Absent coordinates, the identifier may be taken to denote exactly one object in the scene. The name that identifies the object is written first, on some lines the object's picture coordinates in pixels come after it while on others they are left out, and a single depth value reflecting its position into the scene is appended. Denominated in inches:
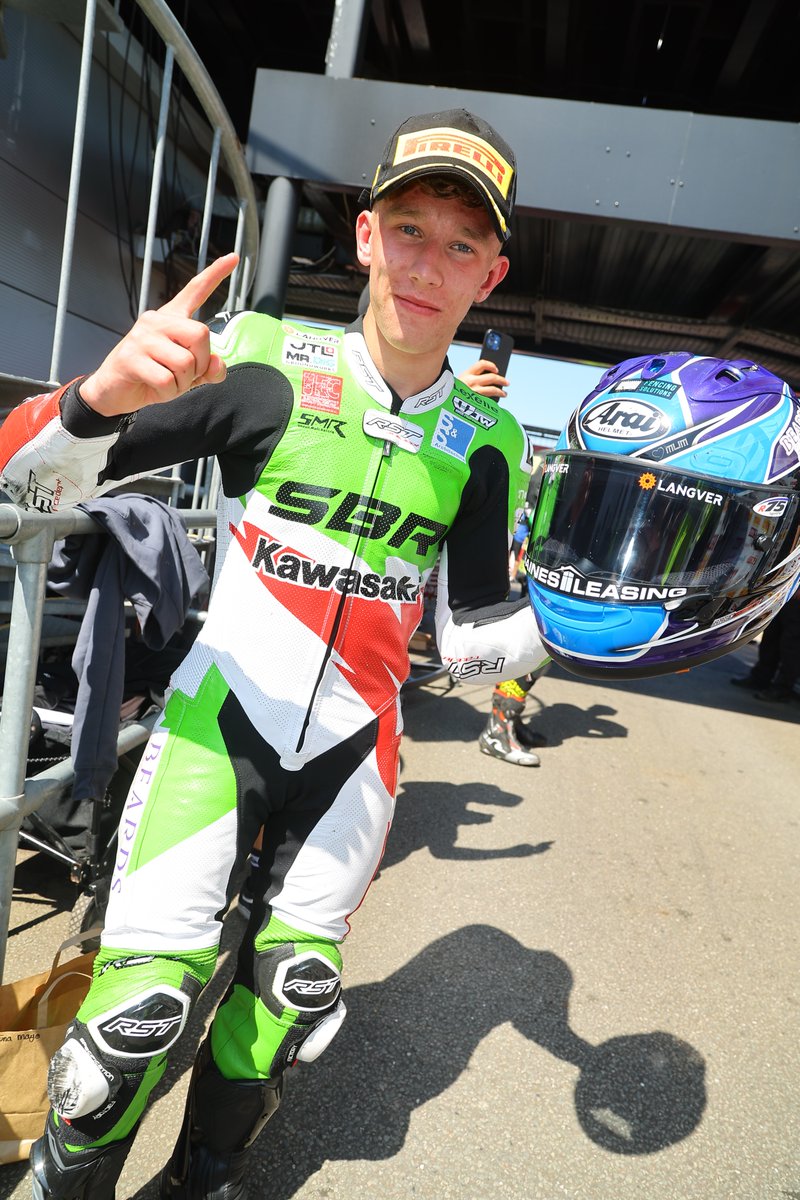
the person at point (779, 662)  309.9
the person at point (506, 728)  186.4
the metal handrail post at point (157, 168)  99.0
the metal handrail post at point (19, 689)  59.9
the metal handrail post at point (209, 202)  111.6
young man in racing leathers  55.6
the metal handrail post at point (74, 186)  85.0
